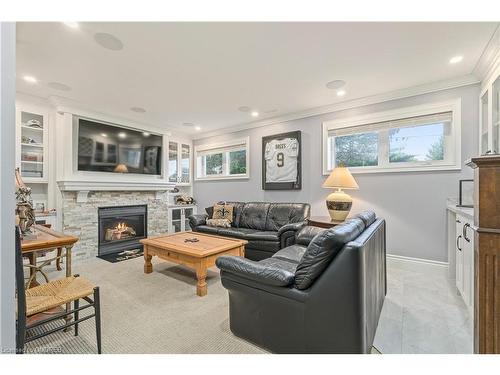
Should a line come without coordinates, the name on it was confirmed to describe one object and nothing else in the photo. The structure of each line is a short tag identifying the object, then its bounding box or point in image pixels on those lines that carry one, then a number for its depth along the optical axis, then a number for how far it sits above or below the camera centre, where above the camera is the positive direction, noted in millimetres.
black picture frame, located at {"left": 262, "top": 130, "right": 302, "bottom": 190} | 4336 +349
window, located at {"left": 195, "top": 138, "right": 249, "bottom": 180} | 5258 +644
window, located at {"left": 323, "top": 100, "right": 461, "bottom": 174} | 3107 +704
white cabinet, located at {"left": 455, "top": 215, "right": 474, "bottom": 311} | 1924 -660
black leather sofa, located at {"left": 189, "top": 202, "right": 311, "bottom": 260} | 3369 -649
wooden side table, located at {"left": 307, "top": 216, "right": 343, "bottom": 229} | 3029 -475
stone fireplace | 3801 -491
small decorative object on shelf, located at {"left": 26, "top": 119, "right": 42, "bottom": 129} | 3643 +1000
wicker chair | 1271 -706
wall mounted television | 3979 +719
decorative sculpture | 2033 -197
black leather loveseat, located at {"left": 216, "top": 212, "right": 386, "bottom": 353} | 1276 -683
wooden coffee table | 2521 -740
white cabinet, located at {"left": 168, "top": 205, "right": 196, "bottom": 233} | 5453 -742
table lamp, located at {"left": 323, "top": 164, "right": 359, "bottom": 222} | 3275 -132
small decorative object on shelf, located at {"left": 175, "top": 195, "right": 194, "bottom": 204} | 5781 -313
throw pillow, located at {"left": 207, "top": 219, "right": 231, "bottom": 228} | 4152 -650
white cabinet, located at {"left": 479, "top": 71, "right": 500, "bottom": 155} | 2404 +771
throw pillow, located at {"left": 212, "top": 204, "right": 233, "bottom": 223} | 4392 -482
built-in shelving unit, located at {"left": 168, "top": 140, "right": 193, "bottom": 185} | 5641 +620
